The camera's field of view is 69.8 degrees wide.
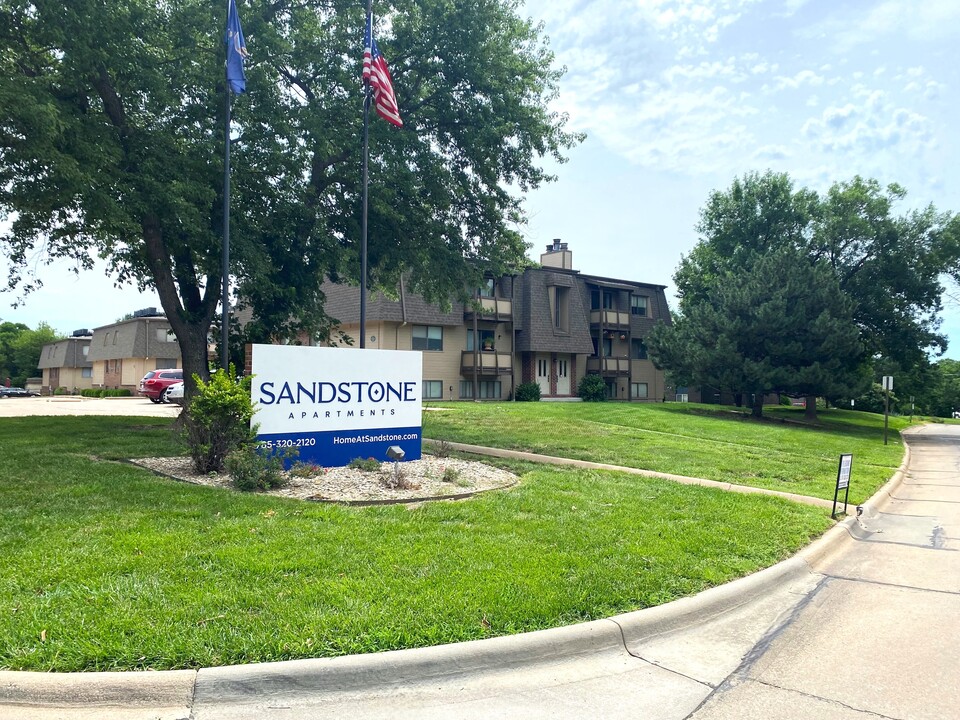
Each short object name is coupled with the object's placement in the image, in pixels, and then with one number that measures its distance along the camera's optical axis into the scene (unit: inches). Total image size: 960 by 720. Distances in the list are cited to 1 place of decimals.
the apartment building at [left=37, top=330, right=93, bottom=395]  2513.5
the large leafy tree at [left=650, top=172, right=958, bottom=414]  1227.2
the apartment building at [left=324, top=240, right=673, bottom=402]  1395.2
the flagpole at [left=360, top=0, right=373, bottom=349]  512.1
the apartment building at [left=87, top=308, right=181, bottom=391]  1999.3
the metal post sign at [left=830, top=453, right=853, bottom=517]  381.7
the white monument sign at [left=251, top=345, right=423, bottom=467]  392.2
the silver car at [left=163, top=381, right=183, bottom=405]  1193.8
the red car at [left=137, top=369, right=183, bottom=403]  1301.7
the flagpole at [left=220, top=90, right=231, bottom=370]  432.5
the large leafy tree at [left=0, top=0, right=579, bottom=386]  501.4
